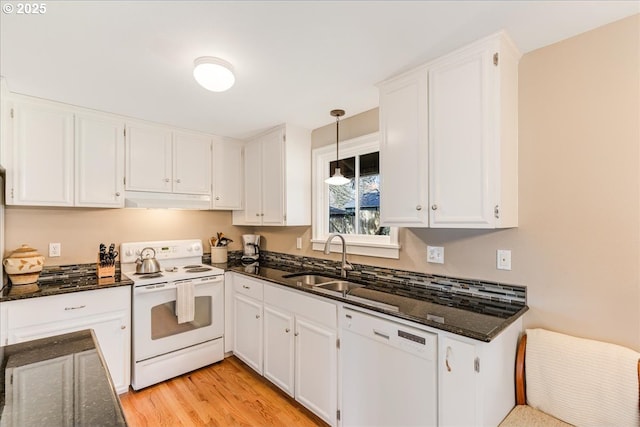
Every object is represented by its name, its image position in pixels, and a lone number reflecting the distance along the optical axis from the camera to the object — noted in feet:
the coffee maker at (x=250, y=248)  11.63
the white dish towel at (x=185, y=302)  8.53
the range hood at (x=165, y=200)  8.84
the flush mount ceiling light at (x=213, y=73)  5.55
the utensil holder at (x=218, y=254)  11.14
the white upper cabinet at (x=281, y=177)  9.63
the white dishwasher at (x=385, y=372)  4.96
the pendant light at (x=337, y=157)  8.08
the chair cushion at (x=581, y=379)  4.33
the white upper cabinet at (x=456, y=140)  5.14
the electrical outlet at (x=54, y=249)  8.36
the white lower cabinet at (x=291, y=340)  6.59
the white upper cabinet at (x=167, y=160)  8.96
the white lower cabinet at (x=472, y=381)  4.42
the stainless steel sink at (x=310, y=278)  8.82
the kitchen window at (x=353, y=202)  8.38
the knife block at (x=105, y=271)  8.29
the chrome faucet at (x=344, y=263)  8.48
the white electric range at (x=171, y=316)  8.12
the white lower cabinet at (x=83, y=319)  6.59
